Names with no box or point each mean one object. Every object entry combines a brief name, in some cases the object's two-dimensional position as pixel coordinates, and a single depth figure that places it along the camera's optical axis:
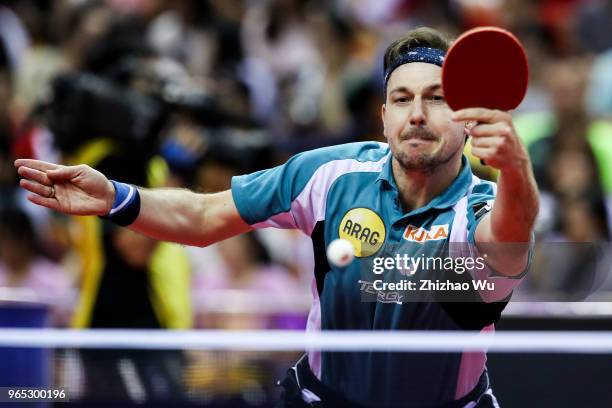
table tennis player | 7.67
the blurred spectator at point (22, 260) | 16.42
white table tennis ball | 7.45
